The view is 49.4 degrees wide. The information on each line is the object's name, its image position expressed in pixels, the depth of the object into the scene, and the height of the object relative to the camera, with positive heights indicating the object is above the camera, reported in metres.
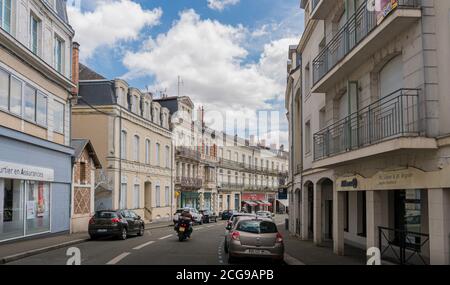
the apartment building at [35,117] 18.81 +2.74
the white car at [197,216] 41.19 -3.22
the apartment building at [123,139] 34.59 +3.08
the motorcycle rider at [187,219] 22.77 -1.87
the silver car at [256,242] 14.01 -1.82
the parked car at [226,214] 52.56 -3.79
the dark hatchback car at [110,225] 22.95 -2.15
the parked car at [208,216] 45.97 -3.62
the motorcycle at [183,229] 22.33 -2.28
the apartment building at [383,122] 9.66 +1.39
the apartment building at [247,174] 67.00 +0.81
